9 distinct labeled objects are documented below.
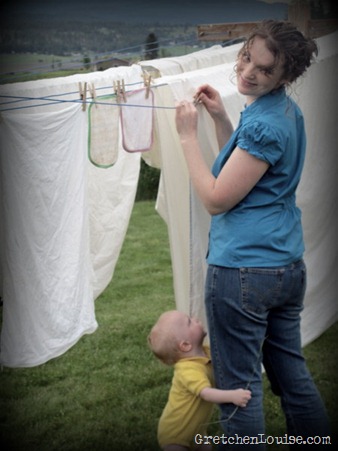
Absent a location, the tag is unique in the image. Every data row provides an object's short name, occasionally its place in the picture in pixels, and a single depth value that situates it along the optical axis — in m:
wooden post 3.13
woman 1.84
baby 2.17
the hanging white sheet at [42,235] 2.27
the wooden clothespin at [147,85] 2.41
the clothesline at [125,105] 2.22
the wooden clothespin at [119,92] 2.40
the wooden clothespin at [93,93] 2.41
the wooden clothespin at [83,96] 2.39
